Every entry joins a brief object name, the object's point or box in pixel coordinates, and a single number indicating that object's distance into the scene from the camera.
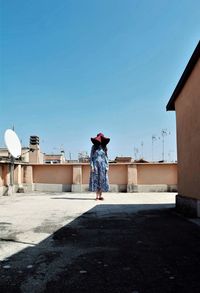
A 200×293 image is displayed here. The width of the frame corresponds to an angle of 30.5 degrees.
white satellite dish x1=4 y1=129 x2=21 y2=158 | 15.12
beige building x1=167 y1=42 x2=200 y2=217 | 7.89
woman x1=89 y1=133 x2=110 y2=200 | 12.95
